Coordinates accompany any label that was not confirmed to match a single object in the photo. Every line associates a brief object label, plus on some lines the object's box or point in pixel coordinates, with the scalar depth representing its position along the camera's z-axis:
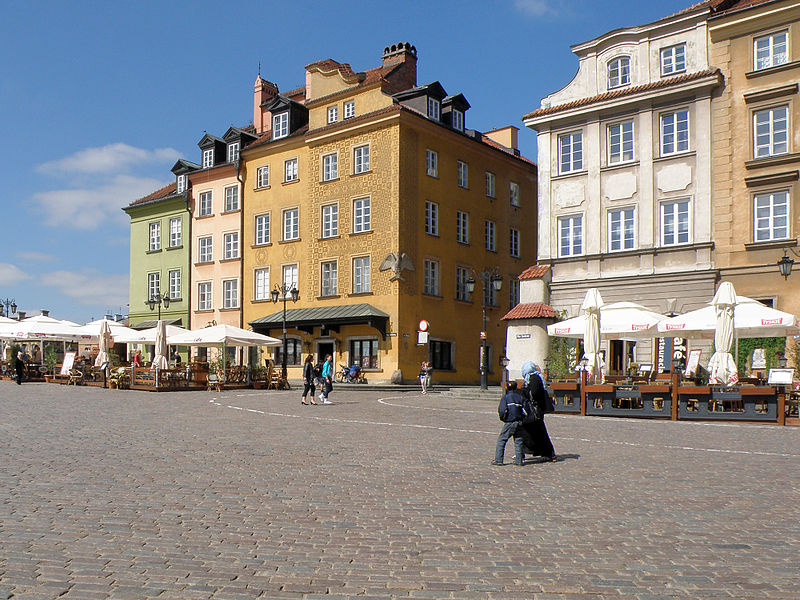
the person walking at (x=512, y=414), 11.16
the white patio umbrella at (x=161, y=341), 32.92
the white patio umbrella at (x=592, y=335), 21.28
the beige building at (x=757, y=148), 26.19
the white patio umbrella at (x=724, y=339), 19.08
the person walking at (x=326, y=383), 25.50
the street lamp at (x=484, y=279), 29.98
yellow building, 39.66
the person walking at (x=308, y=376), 24.58
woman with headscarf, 11.37
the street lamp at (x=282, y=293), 37.75
